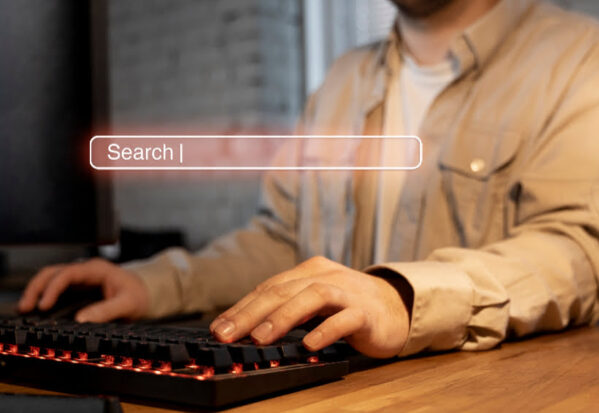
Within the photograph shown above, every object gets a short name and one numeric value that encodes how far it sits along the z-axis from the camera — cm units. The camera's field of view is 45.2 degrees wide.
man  70
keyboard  50
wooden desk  50
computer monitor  81
